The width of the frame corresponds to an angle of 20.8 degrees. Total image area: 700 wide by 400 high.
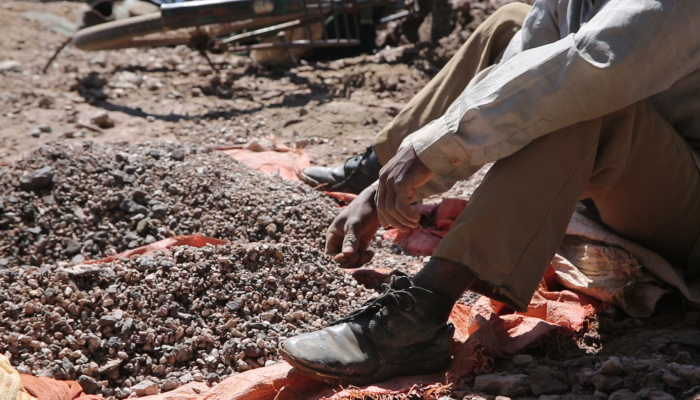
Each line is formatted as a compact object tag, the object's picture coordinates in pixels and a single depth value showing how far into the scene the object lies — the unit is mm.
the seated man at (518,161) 2874
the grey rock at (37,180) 3725
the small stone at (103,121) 5365
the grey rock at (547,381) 2872
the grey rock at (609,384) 2846
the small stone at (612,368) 2865
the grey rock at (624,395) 2811
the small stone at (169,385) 3030
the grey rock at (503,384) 2877
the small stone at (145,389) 3014
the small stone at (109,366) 3039
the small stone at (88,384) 3006
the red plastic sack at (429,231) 3602
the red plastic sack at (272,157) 4142
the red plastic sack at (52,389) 2930
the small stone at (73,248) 3576
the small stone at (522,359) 2963
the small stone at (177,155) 3902
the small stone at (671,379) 2839
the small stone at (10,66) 6723
